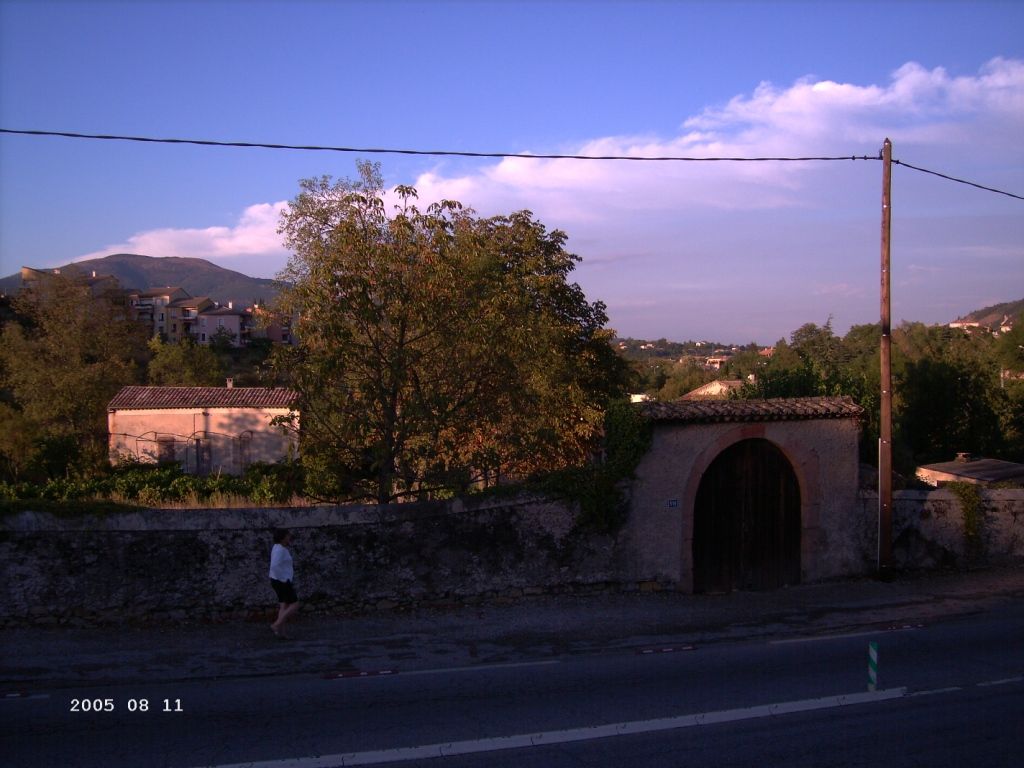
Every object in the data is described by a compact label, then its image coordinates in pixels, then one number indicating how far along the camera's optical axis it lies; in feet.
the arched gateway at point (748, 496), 39.40
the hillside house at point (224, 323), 324.60
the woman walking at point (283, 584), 30.25
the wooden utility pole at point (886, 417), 42.29
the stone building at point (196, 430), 134.00
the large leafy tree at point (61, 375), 117.29
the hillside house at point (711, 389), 138.00
